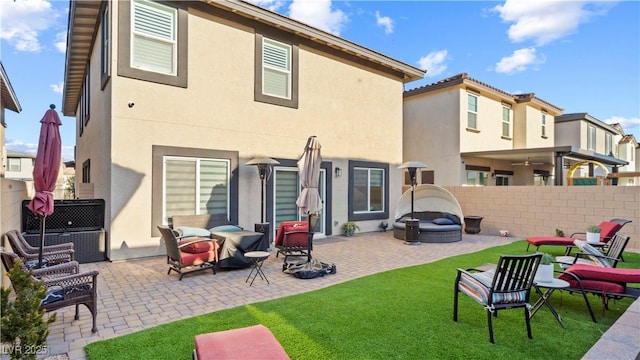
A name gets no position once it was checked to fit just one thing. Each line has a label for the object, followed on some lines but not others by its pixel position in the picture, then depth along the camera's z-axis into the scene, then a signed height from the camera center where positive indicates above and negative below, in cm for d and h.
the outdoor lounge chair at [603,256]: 609 -134
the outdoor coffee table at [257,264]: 634 -177
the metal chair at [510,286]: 401 -129
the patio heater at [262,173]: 919 +24
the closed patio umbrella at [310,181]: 746 +2
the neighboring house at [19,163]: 3049 +150
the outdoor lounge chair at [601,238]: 864 -144
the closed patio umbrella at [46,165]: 459 +20
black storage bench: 757 -114
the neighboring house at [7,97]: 1088 +319
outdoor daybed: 1131 -122
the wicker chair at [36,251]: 516 -120
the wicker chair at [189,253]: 664 -150
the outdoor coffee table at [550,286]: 444 -137
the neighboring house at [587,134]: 2253 +360
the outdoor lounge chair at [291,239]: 832 -145
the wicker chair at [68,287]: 398 -132
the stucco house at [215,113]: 815 +206
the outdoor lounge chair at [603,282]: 471 -142
